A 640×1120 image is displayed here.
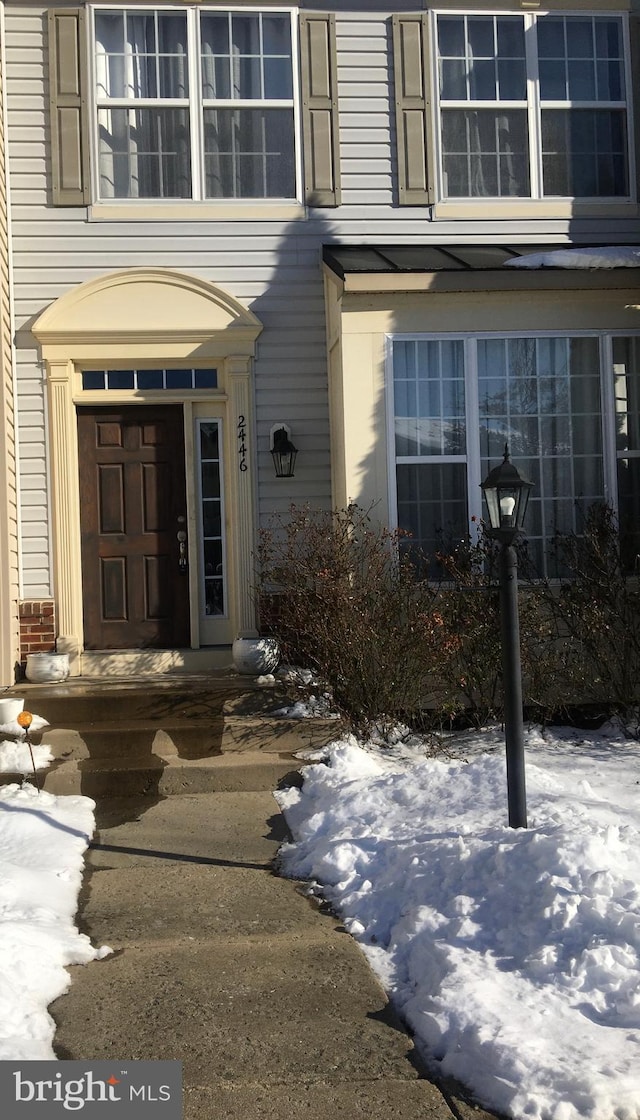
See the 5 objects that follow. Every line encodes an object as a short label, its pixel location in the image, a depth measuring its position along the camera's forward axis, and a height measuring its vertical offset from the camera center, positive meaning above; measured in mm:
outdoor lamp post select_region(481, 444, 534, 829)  4867 -94
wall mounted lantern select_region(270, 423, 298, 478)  8773 +826
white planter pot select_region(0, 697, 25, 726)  7008 -993
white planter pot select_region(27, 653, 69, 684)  8289 -862
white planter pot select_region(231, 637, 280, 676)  8188 -801
